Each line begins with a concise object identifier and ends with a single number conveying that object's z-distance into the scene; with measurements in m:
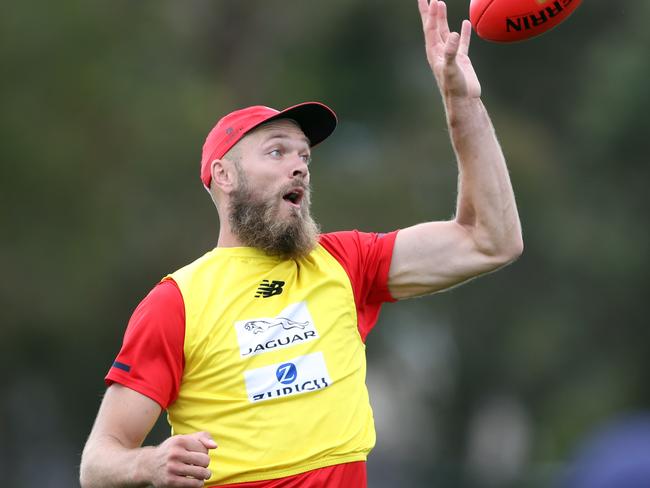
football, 12.25
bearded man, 10.94
